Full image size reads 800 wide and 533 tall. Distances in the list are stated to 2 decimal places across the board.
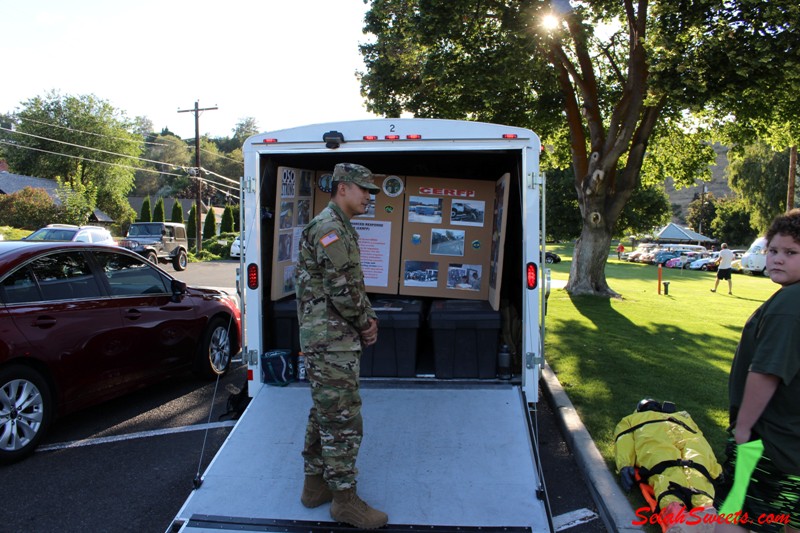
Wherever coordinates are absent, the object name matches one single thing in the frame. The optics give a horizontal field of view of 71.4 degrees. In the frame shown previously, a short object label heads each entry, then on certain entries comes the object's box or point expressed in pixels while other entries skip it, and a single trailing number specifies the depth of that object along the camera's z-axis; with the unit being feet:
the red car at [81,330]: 14.38
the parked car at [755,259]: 118.52
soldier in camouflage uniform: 10.71
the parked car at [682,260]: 150.61
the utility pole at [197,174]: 114.17
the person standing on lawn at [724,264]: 63.94
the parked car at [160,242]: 81.05
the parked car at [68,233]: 63.21
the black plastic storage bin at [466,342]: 16.53
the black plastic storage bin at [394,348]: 16.80
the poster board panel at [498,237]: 17.71
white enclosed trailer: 11.16
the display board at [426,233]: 19.70
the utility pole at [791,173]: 104.78
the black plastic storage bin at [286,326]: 17.13
